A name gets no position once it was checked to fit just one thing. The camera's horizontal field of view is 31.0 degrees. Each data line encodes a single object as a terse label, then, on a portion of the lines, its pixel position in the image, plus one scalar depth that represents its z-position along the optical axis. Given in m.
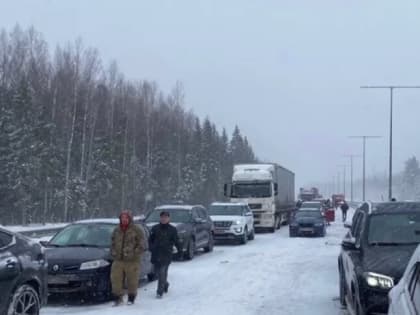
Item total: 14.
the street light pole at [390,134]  39.53
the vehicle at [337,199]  89.12
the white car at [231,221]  30.02
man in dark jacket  13.90
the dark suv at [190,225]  22.28
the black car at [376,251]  8.66
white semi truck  40.16
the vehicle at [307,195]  79.57
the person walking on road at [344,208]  55.09
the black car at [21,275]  9.29
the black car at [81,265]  12.84
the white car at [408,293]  5.22
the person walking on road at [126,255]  12.82
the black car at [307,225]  36.28
